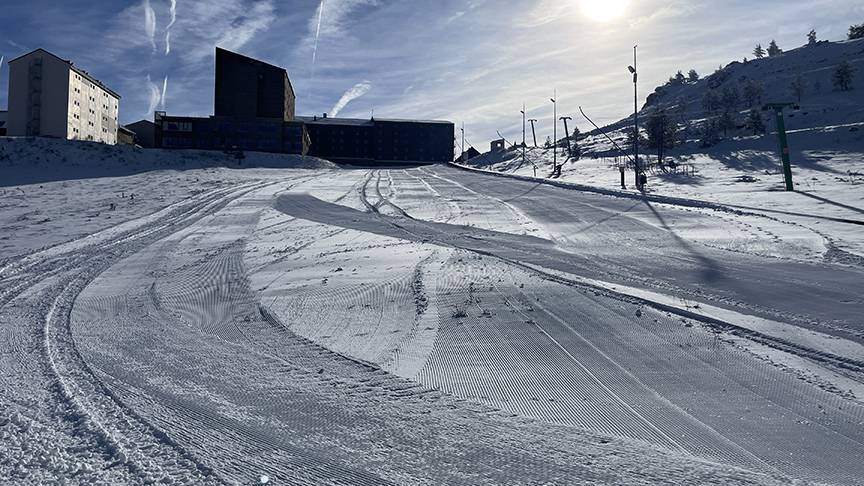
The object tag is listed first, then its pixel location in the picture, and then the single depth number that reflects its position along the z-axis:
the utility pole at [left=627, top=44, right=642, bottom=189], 32.03
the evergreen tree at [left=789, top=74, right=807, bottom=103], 94.62
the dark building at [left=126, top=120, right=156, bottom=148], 100.06
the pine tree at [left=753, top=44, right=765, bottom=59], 165.75
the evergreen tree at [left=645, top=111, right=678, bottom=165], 53.83
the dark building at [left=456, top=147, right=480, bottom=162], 109.57
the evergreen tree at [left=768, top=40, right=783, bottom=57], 159.05
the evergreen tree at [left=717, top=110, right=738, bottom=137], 74.06
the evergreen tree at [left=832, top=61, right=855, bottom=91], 91.56
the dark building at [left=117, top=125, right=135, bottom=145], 91.75
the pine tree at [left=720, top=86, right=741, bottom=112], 100.29
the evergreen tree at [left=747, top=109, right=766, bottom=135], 67.31
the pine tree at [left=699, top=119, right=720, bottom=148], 60.50
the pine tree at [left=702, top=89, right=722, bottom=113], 101.19
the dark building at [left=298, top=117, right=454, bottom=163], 110.88
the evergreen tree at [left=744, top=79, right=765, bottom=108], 98.44
